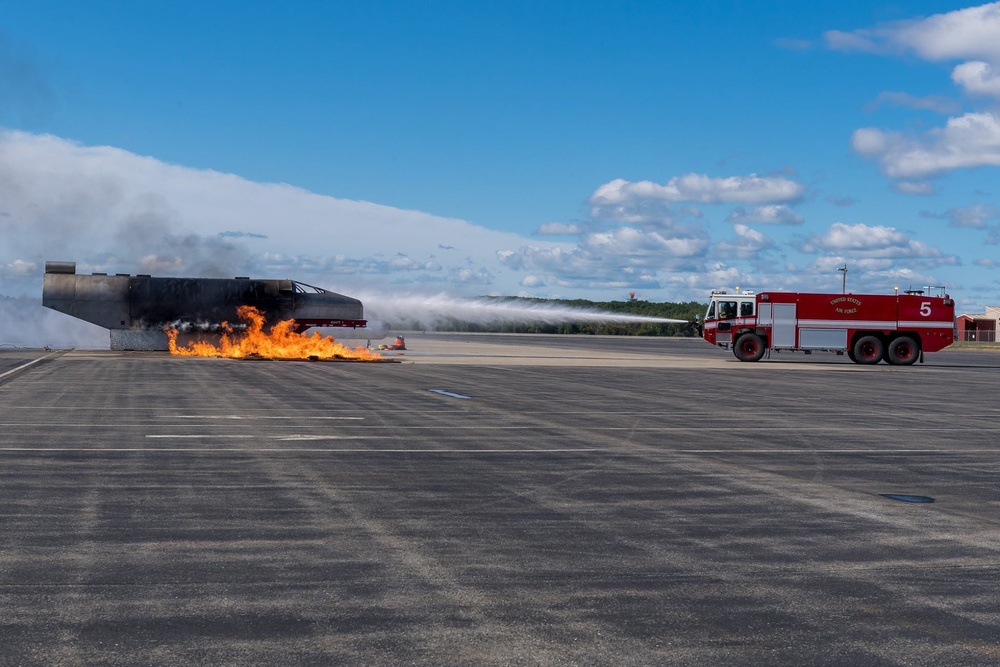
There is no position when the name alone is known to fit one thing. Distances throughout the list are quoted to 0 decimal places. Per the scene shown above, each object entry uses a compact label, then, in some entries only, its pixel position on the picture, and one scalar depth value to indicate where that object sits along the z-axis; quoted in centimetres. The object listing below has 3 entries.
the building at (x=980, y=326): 12169
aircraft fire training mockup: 4828
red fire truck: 4775
